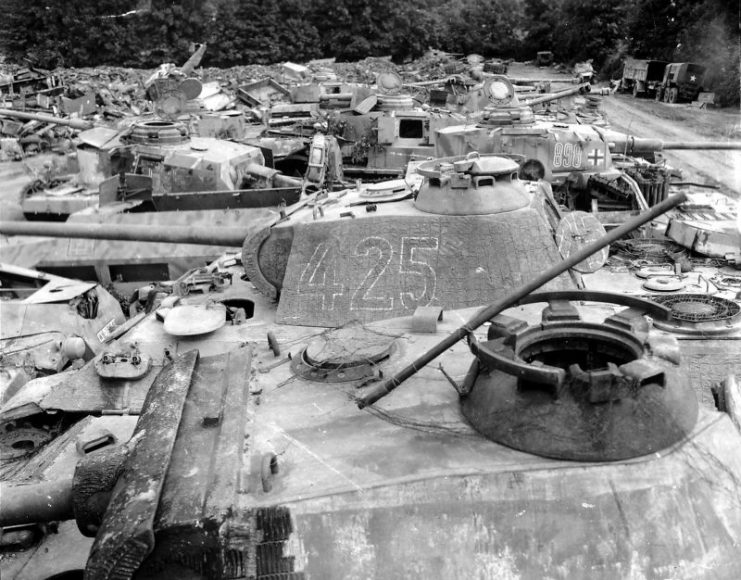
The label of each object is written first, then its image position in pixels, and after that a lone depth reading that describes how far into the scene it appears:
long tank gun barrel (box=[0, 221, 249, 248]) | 9.11
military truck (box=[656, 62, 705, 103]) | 36.69
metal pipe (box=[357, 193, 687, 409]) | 4.03
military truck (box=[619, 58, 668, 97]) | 40.66
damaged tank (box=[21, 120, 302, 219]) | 16.52
